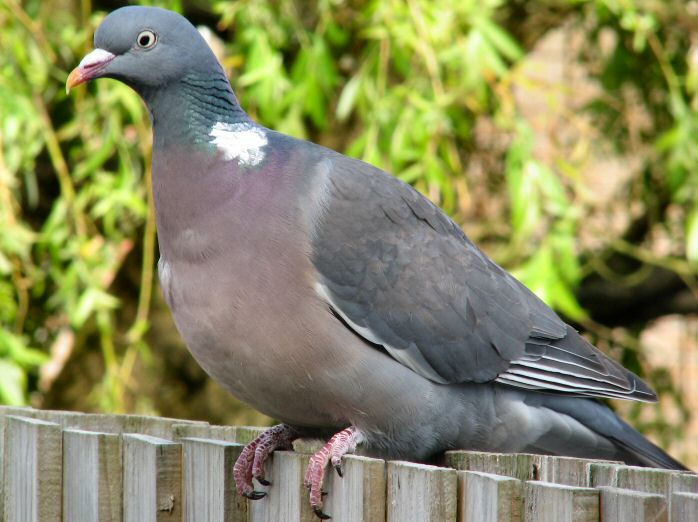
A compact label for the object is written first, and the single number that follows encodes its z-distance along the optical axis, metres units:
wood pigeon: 4.12
